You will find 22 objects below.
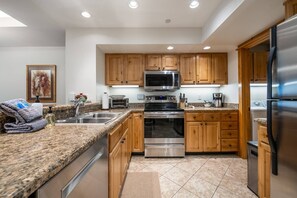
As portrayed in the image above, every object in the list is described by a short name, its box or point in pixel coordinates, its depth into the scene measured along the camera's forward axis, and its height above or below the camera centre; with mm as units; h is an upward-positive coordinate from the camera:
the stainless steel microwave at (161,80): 3424 +408
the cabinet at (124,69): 3518 +666
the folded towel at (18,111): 1105 -82
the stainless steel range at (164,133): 3088 -671
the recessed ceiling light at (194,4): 2176 +1331
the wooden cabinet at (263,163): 1587 -663
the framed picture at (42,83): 3811 +390
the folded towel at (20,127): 1080 -195
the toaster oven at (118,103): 3424 -87
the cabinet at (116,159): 1418 -640
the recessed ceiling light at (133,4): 2176 +1325
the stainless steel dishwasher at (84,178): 585 -385
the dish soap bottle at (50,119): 1386 -173
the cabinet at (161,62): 3557 +829
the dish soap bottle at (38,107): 1316 -65
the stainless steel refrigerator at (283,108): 1147 -72
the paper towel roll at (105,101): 3217 -40
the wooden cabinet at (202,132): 3146 -660
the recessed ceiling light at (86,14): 2479 +1341
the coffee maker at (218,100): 3629 -29
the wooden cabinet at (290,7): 1617 +945
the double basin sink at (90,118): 1794 -243
